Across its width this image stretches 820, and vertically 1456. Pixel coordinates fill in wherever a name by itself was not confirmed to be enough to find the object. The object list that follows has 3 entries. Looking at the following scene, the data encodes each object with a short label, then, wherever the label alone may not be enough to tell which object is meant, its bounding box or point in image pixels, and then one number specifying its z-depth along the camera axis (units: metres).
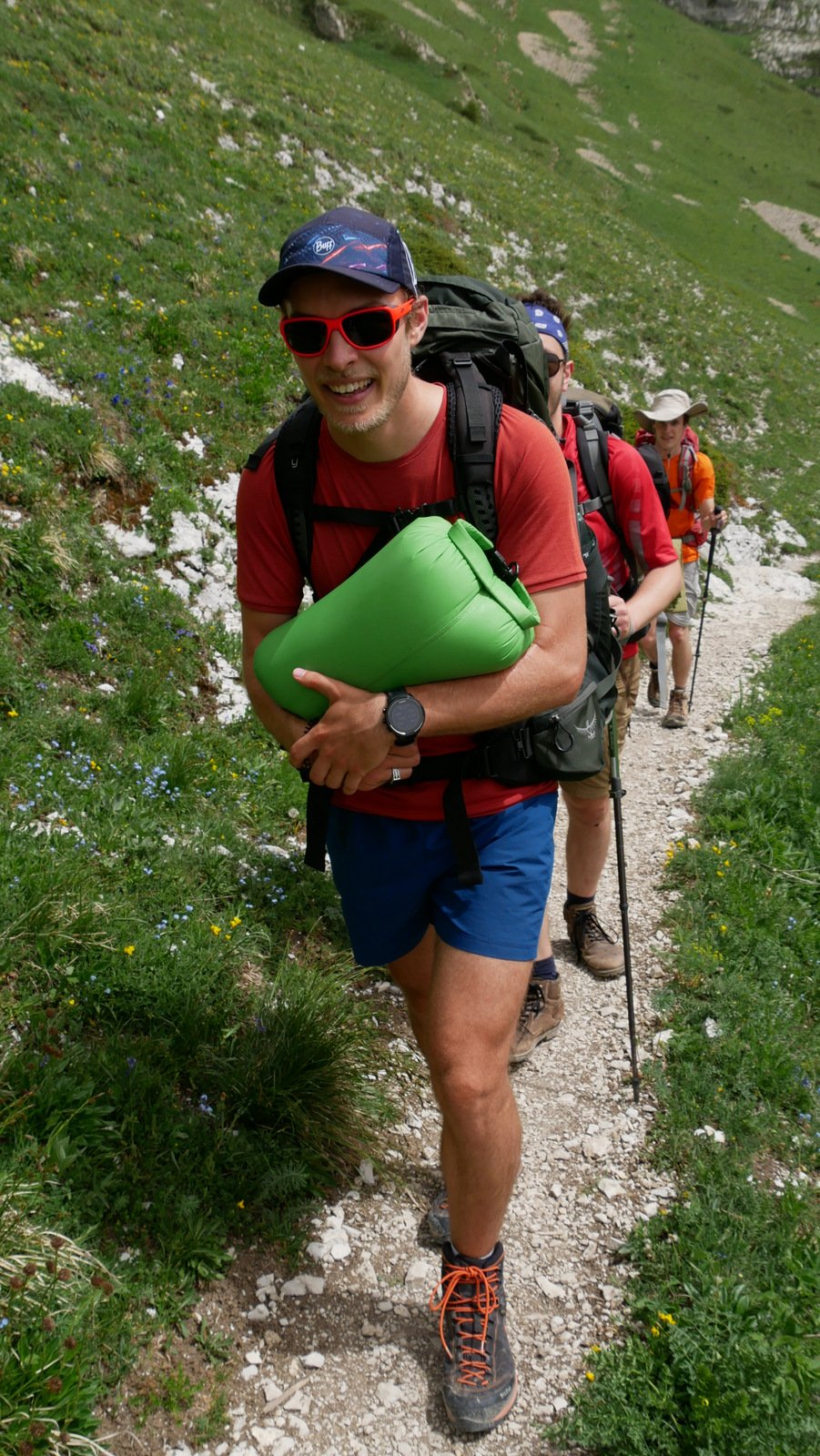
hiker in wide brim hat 10.12
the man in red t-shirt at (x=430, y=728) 2.73
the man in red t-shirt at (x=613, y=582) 4.91
